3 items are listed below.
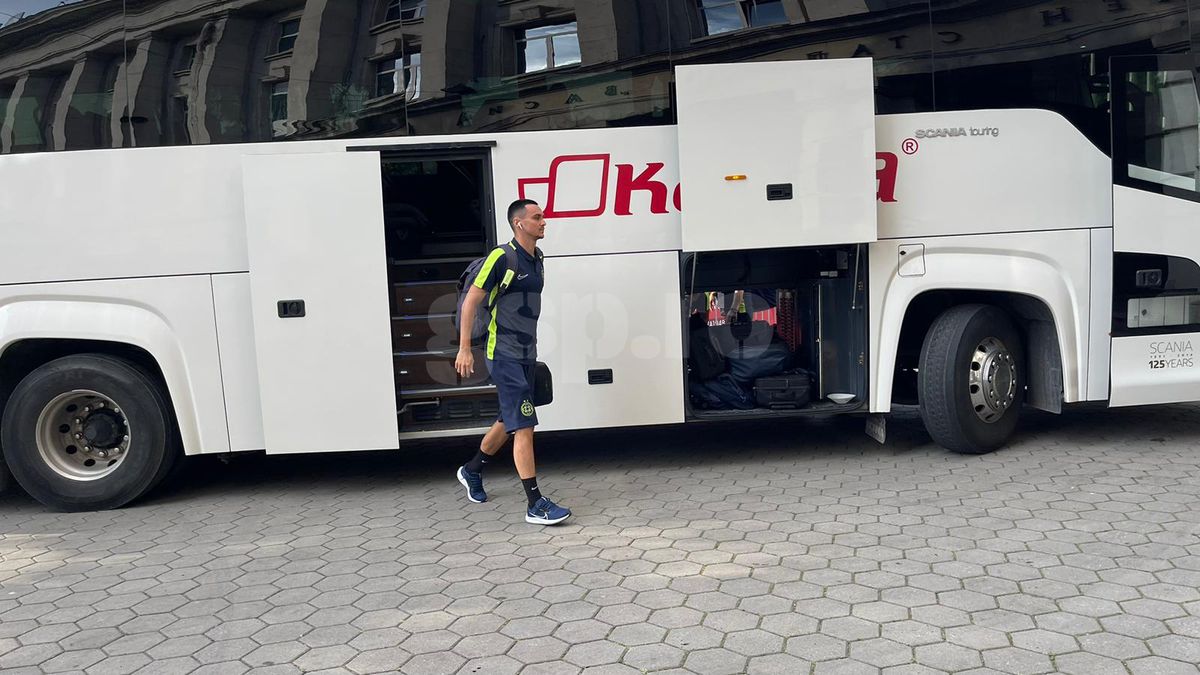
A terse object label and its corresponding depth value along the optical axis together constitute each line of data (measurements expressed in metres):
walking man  5.00
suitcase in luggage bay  6.28
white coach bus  5.55
